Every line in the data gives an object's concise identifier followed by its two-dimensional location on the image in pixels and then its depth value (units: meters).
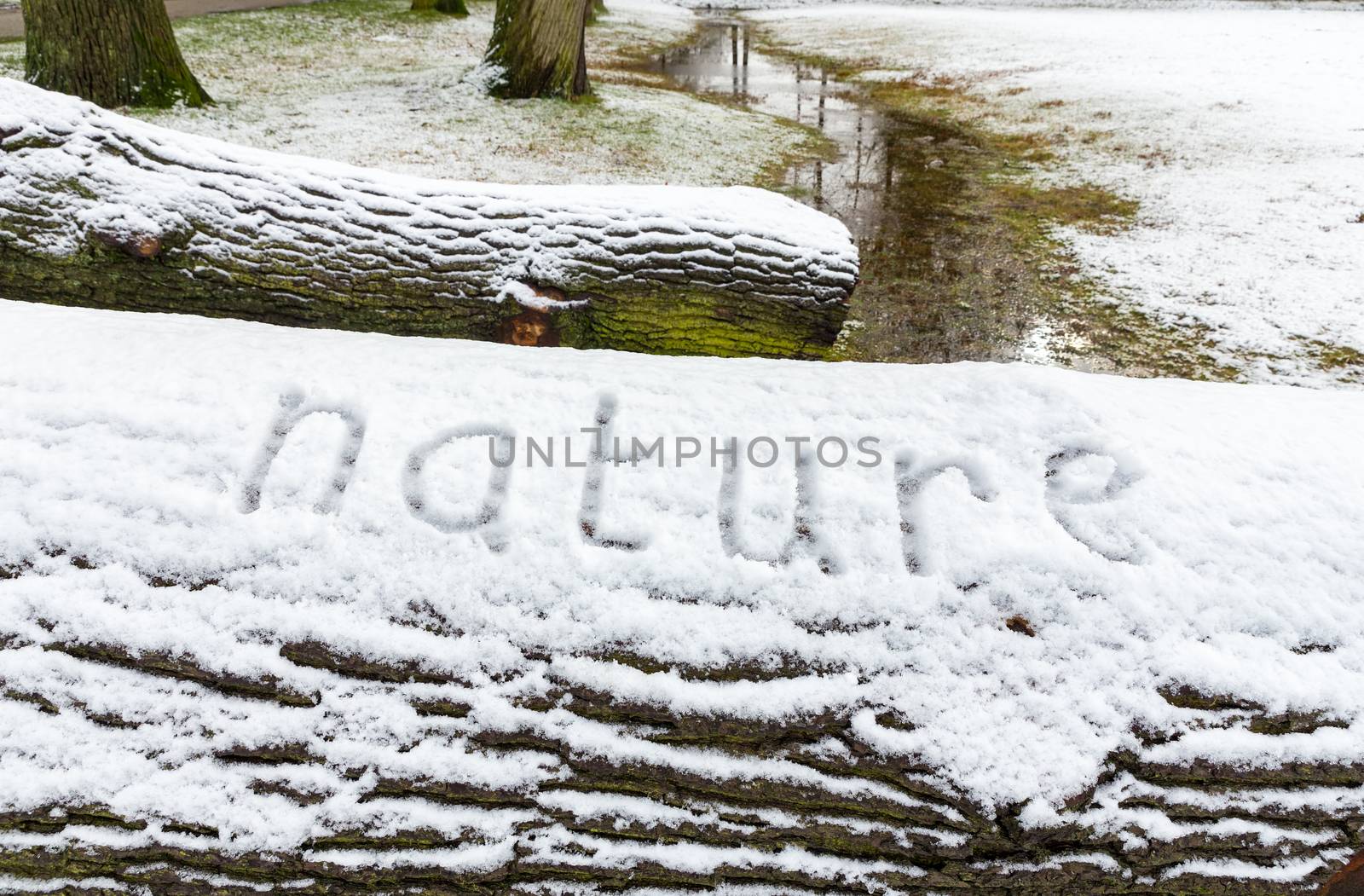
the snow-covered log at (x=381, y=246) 2.35
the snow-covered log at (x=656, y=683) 1.32
